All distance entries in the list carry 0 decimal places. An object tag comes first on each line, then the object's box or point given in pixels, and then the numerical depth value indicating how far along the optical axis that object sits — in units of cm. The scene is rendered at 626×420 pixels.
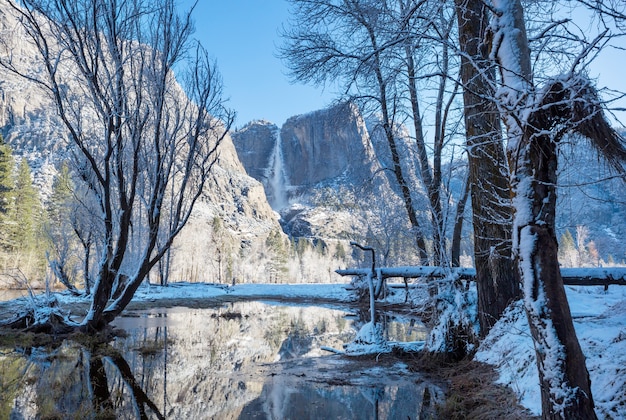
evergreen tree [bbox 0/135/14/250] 3378
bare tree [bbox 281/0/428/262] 674
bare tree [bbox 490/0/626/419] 241
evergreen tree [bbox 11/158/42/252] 3772
